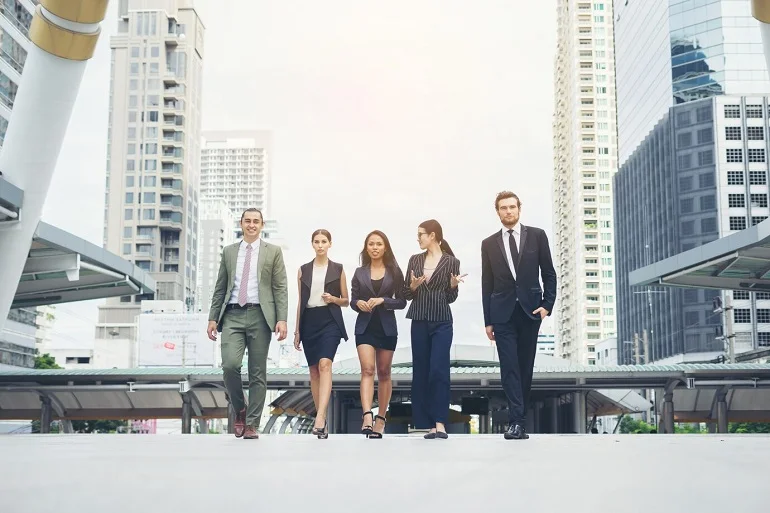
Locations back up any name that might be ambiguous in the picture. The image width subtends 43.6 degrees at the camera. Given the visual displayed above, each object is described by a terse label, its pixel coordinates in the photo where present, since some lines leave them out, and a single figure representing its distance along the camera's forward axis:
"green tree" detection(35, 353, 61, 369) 72.09
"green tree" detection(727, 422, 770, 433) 60.51
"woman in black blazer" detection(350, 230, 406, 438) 8.85
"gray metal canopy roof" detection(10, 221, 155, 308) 19.75
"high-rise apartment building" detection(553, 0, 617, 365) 131.75
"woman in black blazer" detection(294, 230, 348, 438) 9.00
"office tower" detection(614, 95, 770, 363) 80.31
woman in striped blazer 8.48
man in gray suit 8.40
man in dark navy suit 8.02
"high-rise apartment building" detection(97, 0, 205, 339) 110.00
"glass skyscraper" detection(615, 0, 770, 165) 84.81
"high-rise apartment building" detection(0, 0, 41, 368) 55.72
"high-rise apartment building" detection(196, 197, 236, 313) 187.25
